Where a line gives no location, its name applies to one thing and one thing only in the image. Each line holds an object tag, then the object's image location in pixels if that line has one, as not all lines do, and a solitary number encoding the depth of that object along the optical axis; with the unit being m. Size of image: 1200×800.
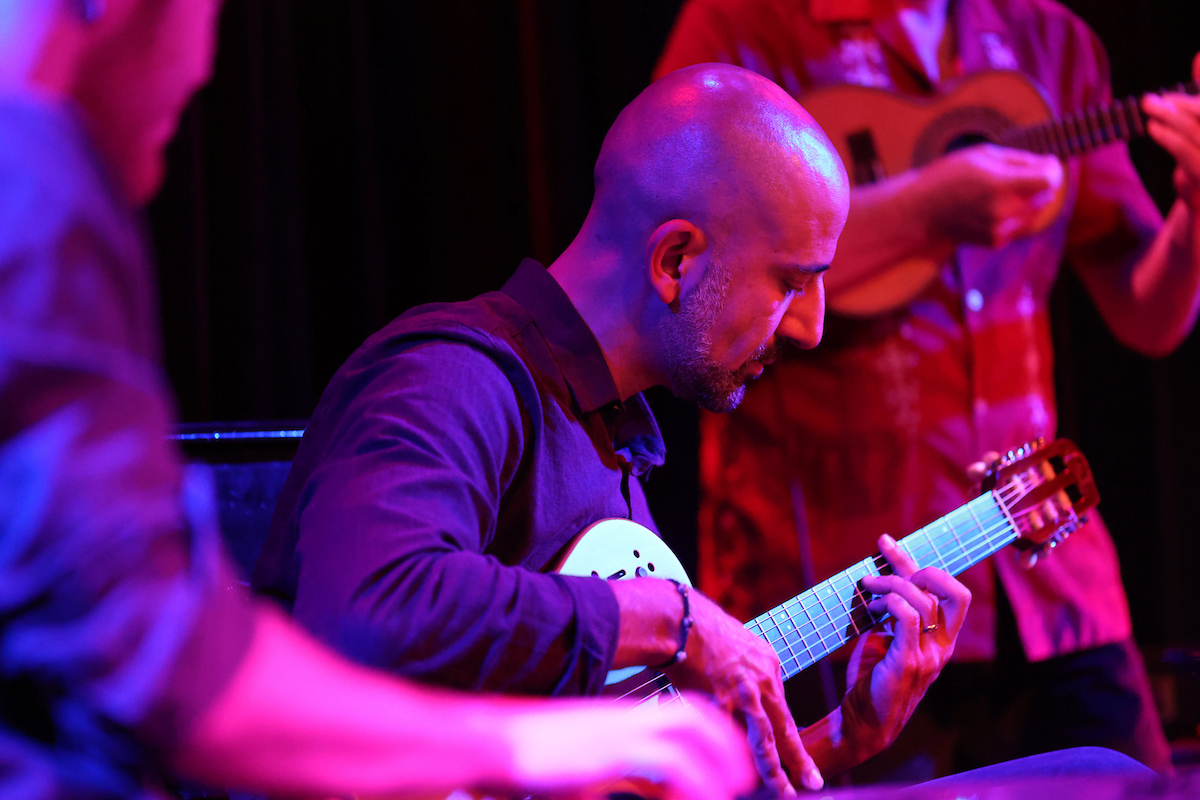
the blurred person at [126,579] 1.41
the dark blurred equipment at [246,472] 2.86
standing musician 3.10
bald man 2.57
